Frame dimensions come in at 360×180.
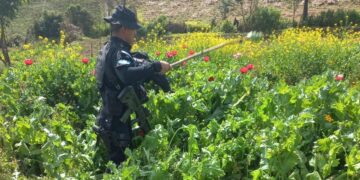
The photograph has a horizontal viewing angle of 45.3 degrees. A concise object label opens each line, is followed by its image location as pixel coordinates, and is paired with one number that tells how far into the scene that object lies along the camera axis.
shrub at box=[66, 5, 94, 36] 28.05
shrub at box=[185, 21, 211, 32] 24.16
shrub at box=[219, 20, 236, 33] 23.33
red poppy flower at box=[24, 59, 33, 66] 6.44
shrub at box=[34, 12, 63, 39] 25.30
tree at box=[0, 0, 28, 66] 14.07
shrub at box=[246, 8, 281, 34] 23.23
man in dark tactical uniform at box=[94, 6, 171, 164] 3.87
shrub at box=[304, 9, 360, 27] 23.27
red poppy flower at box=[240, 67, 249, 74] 4.98
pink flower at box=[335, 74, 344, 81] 4.42
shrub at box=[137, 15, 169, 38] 21.84
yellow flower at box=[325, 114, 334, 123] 3.90
